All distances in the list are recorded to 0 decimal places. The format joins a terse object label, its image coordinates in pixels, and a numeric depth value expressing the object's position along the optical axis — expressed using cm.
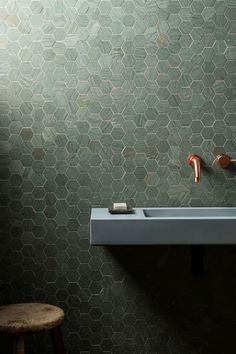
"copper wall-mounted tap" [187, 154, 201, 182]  317
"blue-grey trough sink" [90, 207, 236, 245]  288
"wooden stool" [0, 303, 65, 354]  274
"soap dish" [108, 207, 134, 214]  313
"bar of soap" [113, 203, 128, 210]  318
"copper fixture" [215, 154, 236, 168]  330
